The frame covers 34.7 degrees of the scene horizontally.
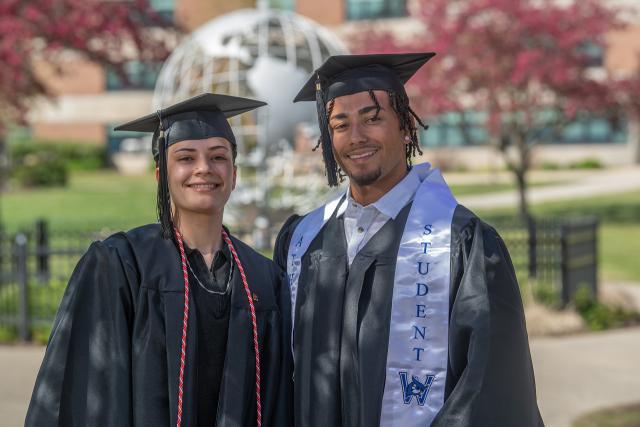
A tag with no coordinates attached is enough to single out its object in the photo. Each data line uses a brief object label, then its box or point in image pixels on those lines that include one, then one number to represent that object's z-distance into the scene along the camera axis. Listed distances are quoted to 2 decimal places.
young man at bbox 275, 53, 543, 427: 2.96
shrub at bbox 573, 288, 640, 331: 9.91
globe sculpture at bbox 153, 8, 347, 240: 12.02
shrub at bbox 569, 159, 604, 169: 35.69
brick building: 37.41
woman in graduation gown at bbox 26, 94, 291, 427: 2.99
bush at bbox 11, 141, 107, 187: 28.19
